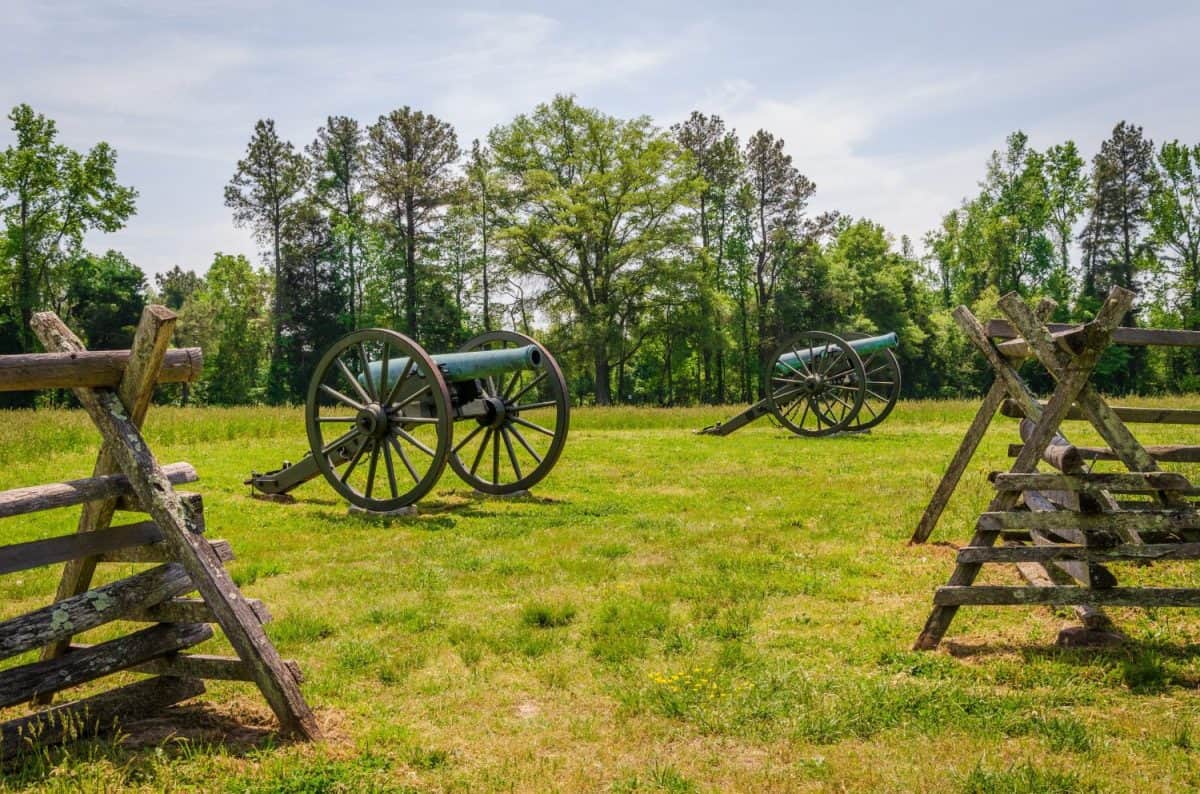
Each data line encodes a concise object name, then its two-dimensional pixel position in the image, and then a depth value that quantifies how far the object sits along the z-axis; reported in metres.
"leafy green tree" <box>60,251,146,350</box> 42.31
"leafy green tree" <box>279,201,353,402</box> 43.47
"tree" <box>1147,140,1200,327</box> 40.81
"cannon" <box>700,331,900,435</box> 17.47
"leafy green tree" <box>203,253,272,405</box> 49.25
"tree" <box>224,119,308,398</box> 40.94
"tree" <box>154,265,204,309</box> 77.04
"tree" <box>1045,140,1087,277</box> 44.03
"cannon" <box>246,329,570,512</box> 9.16
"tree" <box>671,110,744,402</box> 44.25
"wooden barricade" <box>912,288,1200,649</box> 4.44
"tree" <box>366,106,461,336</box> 40.72
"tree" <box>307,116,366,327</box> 43.81
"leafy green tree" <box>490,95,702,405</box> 36.12
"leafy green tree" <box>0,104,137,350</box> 35.94
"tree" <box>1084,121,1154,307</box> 43.09
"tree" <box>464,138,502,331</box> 39.44
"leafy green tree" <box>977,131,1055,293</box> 44.28
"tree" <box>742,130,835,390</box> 43.50
